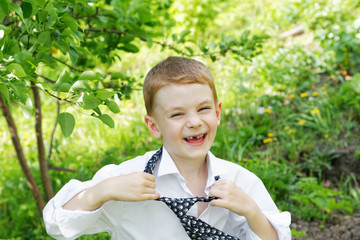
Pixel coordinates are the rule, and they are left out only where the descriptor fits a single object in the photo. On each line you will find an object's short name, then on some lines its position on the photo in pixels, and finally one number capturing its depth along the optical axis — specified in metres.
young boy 1.57
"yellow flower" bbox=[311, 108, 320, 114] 3.53
